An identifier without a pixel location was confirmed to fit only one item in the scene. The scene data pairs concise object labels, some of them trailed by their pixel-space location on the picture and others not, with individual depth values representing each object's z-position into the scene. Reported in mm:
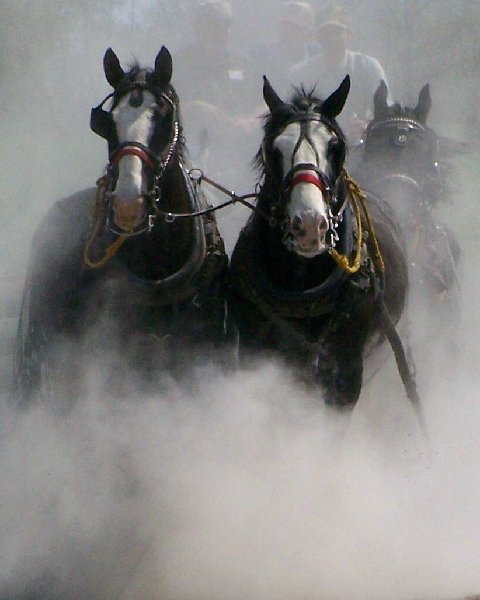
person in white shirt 19062
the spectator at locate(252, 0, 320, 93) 19312
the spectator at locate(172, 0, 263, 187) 17250
